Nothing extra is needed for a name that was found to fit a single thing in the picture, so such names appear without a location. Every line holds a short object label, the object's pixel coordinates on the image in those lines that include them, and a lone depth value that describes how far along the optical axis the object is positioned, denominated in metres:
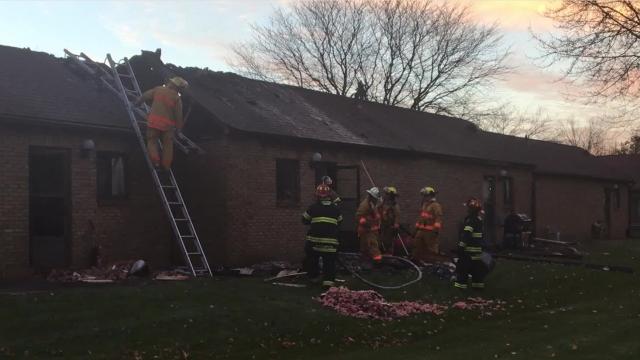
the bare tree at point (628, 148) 56.33
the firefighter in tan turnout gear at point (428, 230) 14.80
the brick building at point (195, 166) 12.90
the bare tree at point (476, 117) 41.28
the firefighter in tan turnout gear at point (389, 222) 15.74
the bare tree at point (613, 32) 17.22
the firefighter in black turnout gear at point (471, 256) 13.01
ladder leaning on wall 13.20
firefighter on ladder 13.42
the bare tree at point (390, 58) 38.53
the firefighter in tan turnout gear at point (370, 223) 14.34
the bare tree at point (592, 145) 76.00
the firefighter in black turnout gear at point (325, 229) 11.75
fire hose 12.62
